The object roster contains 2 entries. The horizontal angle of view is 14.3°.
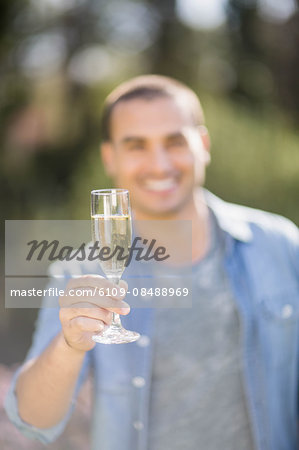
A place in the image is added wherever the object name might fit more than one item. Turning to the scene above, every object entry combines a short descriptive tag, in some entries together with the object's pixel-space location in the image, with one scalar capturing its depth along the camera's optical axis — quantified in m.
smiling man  1.63
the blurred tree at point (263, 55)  3.15
